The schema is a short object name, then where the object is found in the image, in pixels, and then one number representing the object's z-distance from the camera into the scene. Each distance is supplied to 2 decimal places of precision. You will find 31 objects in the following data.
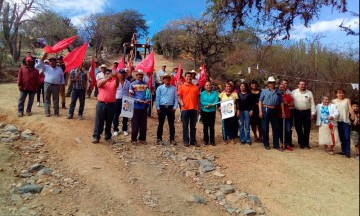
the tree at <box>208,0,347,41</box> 7.05
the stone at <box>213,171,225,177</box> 7.01
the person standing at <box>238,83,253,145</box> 8.60
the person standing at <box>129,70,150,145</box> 8.28
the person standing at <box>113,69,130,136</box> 9.20
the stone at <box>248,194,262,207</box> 6.01
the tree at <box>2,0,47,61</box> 21.88
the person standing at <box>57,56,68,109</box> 11.07
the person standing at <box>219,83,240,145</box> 8.73
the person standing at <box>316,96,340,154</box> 8.52
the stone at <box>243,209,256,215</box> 5.73
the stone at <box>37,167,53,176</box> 6.57
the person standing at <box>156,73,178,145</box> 8.35
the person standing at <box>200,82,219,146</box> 8.55
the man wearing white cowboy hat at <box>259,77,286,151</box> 8.41
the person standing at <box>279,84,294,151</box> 8.66
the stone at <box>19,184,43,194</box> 5.87
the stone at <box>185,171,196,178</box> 6.98
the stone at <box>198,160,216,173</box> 7.21
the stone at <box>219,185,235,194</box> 6.39
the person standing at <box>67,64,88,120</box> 9.68
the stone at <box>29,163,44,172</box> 6.76
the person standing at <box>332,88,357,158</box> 8.42
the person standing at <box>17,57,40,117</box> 9.48
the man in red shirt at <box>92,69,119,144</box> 7.98
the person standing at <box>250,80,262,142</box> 8.80
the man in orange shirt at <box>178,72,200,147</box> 8.40
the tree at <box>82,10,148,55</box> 32.45
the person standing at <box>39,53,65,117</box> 9.58
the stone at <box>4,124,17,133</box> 8.73
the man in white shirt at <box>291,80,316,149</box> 8.68
